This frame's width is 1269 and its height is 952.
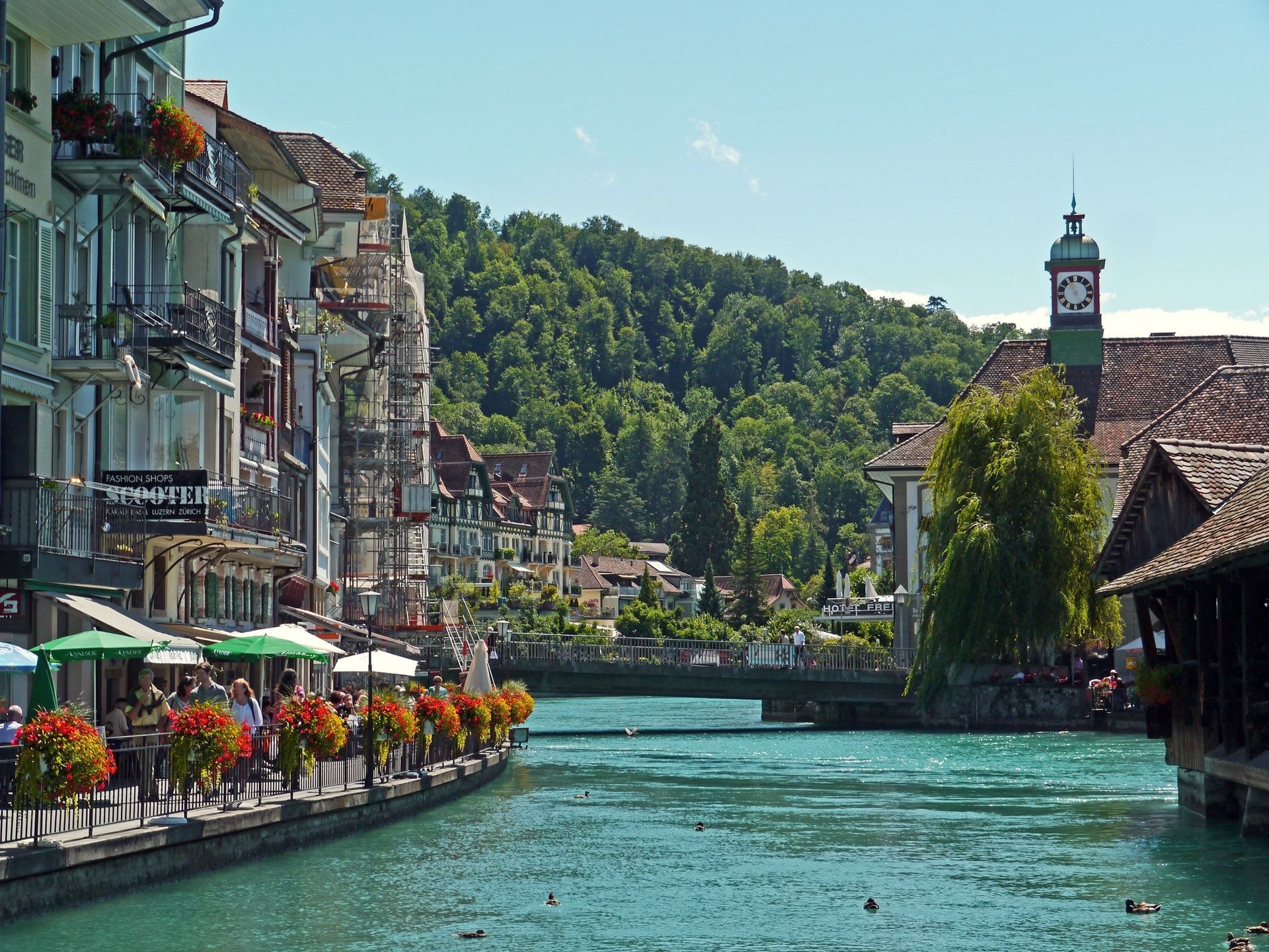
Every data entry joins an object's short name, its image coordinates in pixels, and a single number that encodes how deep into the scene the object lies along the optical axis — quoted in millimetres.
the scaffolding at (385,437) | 72688
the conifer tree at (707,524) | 185125
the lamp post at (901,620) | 87688
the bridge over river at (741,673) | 75062
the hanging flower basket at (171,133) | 35500
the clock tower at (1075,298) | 92750
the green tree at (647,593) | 159500
